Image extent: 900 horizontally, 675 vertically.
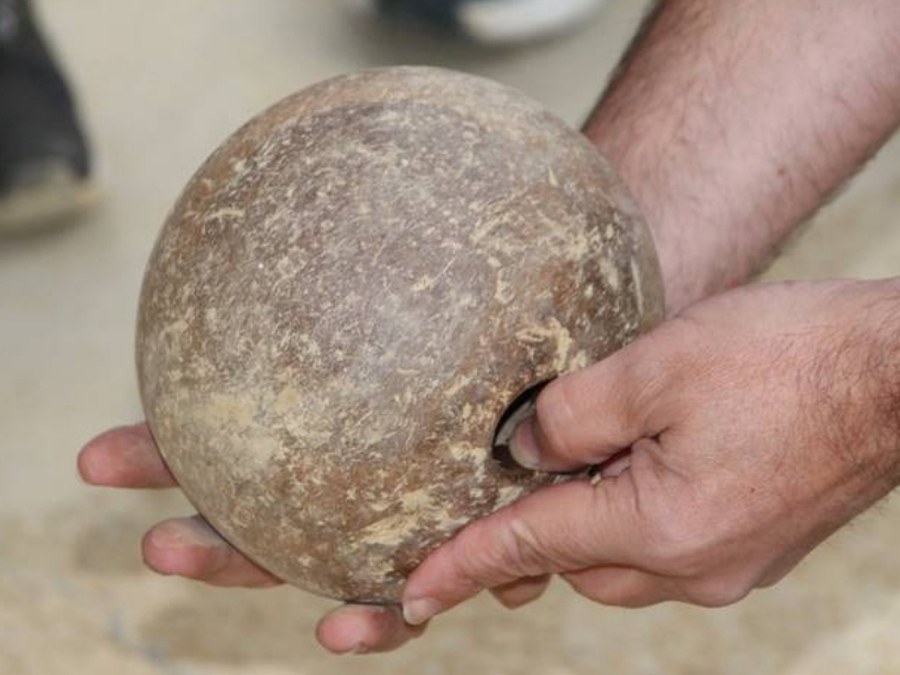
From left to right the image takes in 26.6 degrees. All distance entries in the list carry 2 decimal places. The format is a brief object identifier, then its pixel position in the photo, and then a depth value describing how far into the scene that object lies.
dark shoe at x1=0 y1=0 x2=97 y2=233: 3.26
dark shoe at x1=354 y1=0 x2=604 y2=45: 3.55
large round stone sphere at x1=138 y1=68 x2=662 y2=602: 1.56
